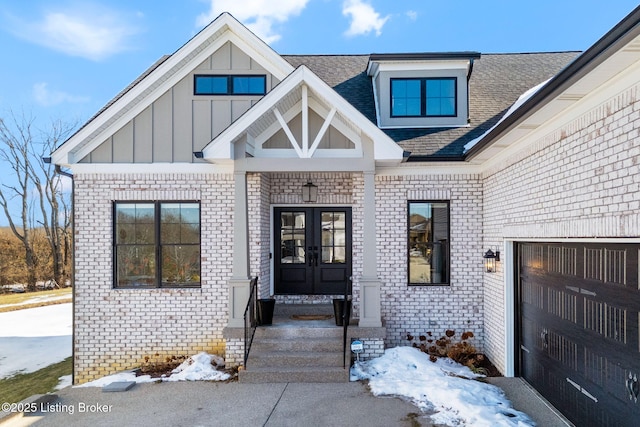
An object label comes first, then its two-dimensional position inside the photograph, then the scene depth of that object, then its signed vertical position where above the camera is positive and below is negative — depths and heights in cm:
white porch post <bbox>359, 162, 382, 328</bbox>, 710 -98
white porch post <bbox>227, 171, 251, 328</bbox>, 712 -50
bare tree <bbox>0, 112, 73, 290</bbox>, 2527 +225
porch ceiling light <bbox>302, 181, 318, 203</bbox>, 874 +75
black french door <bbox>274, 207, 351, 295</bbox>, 916 -44
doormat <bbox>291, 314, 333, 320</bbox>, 799 -169
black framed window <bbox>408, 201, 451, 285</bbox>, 812 -28
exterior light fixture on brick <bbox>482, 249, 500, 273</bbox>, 718 -56
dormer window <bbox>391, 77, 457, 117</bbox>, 899 +280
